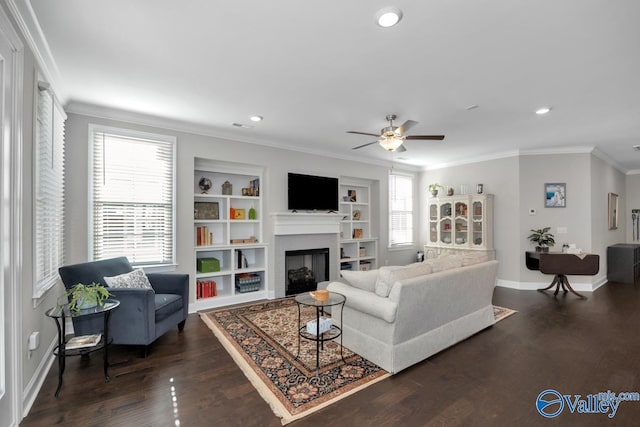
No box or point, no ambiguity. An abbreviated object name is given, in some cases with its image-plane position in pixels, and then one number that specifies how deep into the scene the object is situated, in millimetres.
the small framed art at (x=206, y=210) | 4656
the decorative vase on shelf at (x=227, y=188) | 4945
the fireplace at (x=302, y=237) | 5074
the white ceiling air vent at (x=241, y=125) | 4262
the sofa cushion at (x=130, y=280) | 3041
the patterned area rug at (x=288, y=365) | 2262
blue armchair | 2854
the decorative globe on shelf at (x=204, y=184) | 4695
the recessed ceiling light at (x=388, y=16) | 1920
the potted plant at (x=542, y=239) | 5527
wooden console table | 4988
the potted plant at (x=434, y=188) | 6871
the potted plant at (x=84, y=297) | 2432
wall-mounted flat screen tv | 5320
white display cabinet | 6000
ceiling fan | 3503
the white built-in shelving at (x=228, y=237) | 4621
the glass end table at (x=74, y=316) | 2352
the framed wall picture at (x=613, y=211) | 6439
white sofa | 2604
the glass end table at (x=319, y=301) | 2678
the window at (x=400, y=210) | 7094
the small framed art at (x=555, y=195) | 5621
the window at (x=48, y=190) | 2486
